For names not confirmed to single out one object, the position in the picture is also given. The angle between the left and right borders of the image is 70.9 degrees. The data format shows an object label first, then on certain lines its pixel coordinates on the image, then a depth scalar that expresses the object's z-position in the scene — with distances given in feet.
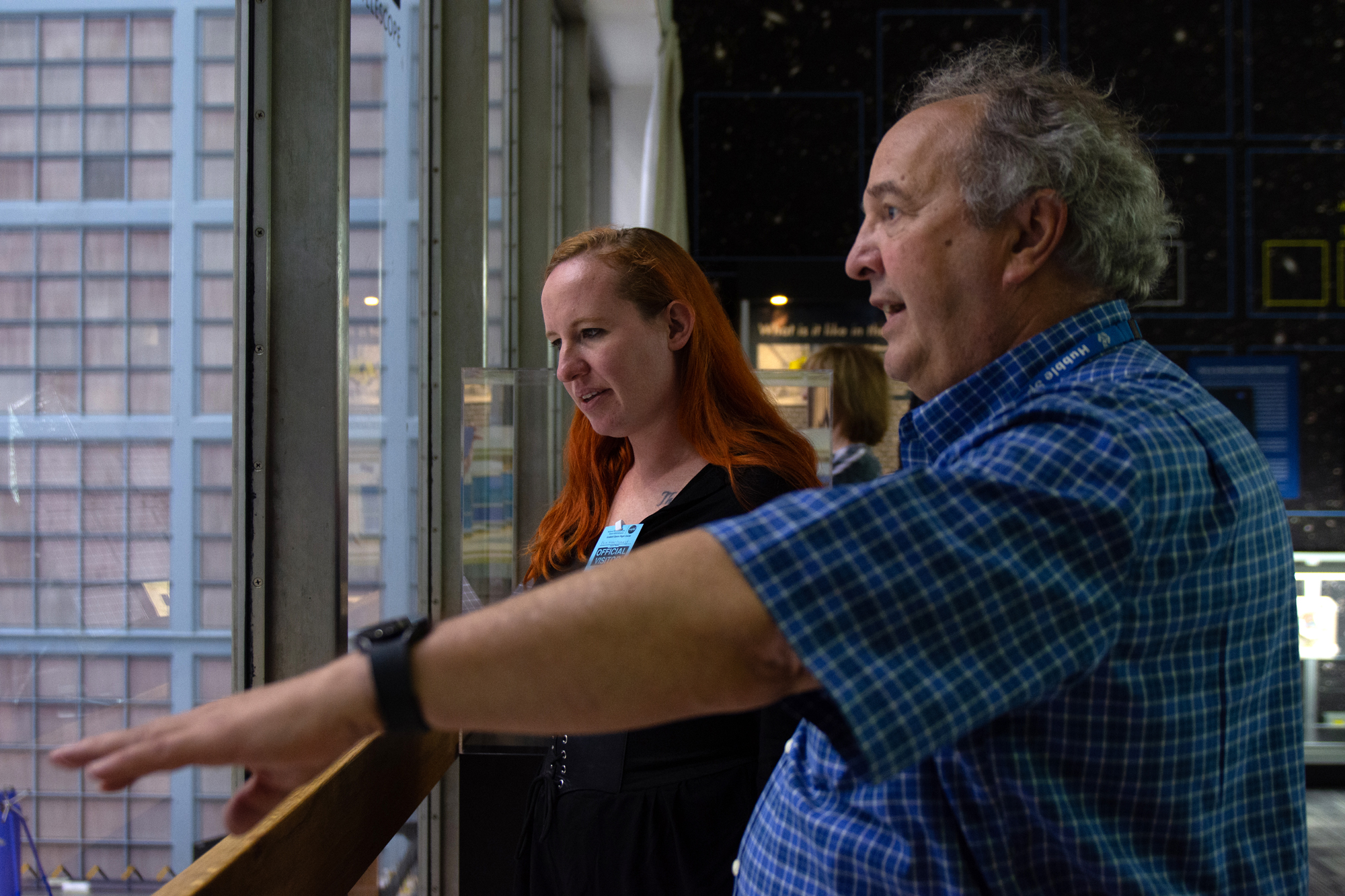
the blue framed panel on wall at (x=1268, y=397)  14.98
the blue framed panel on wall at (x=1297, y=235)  14.98
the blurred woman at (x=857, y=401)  10.84
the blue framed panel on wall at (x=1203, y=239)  15.10
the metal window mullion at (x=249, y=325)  4.62
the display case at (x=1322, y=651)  13.96
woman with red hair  3.89
